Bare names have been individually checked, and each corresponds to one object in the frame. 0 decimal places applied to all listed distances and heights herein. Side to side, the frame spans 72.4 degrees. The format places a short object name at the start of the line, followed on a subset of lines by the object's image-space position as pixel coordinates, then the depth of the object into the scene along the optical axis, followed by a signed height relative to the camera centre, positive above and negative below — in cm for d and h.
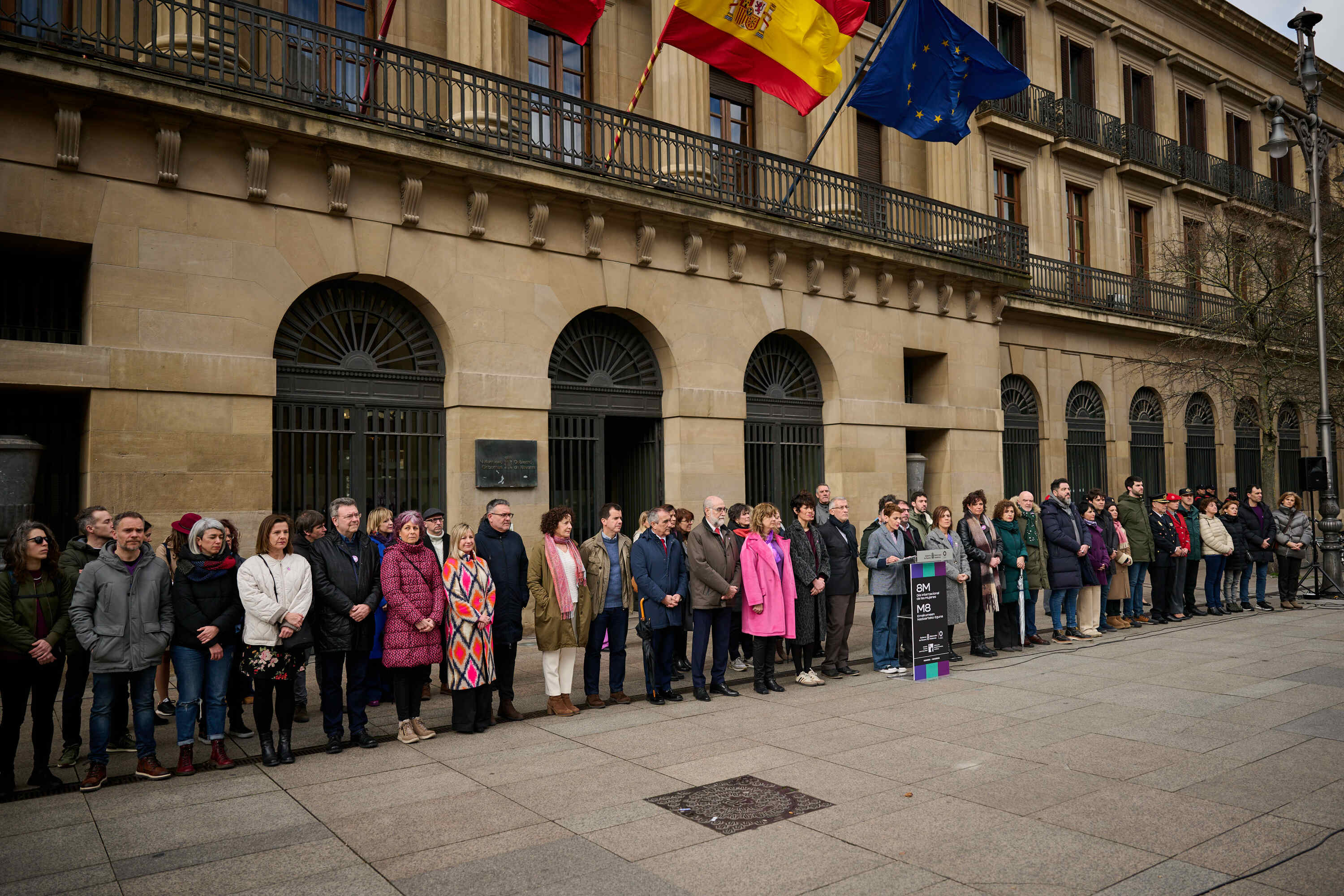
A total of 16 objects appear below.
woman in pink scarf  803 -101
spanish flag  1296 +649
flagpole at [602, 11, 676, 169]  1288 +573
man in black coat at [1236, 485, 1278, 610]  1459 -83
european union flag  1458 +670
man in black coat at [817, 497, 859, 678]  966 -105
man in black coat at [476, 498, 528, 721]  796 -85
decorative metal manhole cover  526 -191
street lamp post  1580 +479
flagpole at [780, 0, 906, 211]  1435 +636
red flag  1173 +614
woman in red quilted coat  719 -100
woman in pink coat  894 -103
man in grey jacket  615 -90
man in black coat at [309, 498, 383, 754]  707 -94
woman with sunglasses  598 -93
